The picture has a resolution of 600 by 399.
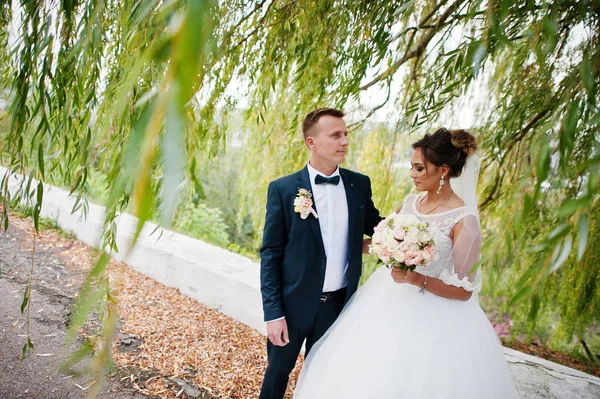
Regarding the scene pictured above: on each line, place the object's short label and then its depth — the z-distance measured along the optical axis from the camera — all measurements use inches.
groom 82.3
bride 71.0
